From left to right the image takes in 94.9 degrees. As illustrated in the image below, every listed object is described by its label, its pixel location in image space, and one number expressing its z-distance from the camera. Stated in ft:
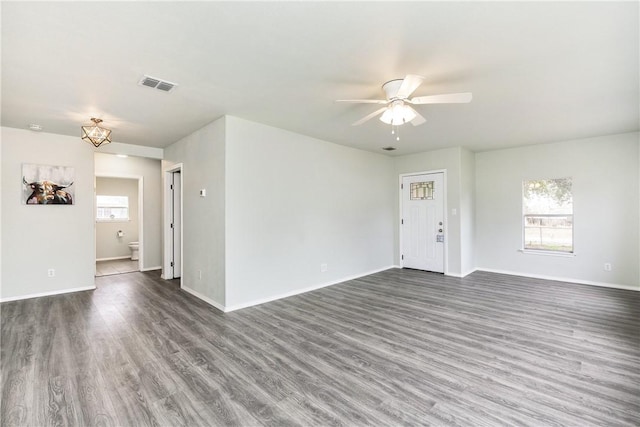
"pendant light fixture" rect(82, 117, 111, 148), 12.27
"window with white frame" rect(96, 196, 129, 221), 26.27
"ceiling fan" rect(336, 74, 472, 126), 8.35
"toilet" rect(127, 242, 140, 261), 25.90
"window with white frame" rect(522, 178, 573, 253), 17.83
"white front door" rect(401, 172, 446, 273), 20.27
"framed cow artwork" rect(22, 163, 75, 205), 14.88
